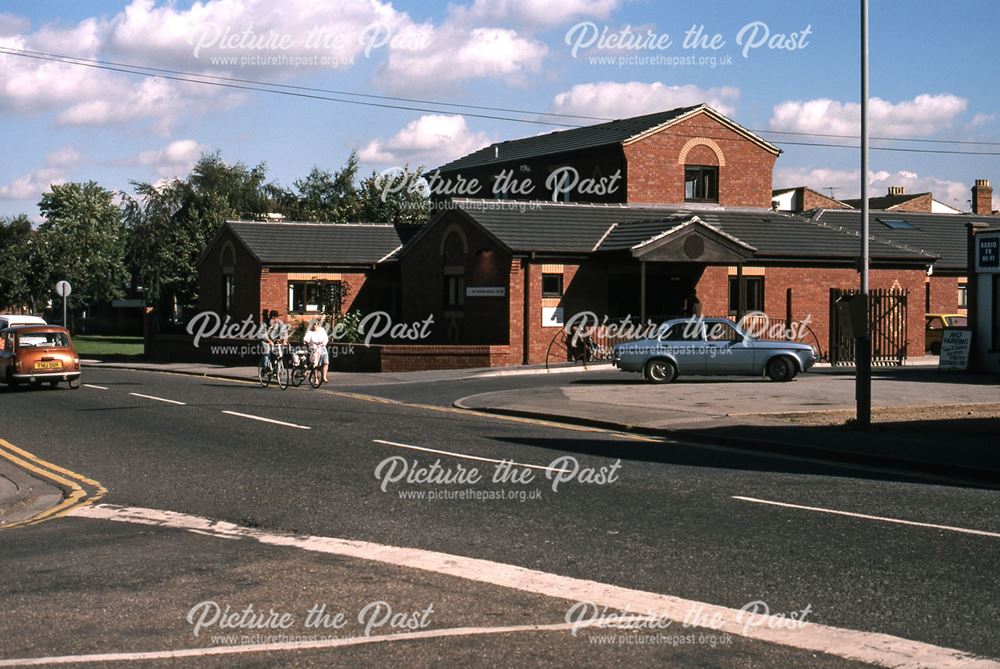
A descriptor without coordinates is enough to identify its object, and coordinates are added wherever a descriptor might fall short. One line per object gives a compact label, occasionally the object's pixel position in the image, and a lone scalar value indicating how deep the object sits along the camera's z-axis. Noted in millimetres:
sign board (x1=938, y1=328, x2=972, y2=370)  30297
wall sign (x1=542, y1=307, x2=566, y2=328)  36156
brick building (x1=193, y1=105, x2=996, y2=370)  36062
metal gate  36062
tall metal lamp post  17531
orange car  27875
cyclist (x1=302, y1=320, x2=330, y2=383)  28438
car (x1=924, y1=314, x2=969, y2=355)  41281
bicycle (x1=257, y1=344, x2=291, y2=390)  28422
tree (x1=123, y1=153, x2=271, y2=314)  63906
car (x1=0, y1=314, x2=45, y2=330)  36719
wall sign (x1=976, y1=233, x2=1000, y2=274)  29956
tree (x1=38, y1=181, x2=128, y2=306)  77875
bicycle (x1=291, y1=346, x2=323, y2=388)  28516
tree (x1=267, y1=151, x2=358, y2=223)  90938
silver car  27375
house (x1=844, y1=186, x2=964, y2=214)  78125
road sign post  43531
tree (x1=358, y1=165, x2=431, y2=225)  76375
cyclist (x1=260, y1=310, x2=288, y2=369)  28703
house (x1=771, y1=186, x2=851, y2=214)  71375
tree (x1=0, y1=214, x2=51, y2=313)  75375
